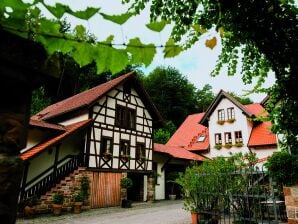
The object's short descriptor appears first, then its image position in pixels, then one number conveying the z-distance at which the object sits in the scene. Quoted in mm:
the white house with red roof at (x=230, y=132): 22453
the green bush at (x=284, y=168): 5273
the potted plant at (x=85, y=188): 14216
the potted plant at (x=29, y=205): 11445
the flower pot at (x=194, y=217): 8992
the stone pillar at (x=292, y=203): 5102
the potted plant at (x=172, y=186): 20781
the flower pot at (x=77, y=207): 13188
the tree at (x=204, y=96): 46756
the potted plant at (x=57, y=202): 12336
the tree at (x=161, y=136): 32875
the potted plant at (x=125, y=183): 16406
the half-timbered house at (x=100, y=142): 13992
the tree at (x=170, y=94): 42031
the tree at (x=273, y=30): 5684
